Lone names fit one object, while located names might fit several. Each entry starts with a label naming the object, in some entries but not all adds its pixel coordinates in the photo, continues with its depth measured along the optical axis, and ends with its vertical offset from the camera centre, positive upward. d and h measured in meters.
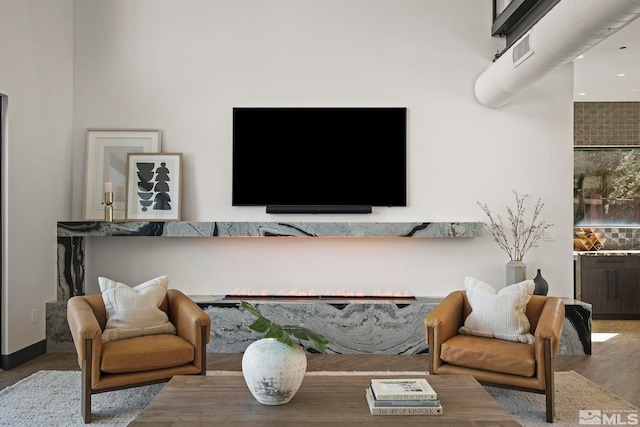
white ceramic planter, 2.39 -0.69
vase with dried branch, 5.25 -0.07
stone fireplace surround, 4.78 -0.93
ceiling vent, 3.82 +1.24
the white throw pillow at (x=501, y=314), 3.56 -0.64
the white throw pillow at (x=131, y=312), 3.57 -0.65
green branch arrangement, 2.46 -0.53
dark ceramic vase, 4.86 -0.60
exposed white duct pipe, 2.85 +1.12
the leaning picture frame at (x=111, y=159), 5.31 +0.56
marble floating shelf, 5.04 -0.11
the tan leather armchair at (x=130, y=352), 3.15 -0.83
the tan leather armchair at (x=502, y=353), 3.19 -0.82
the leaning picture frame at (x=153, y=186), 5.26 +0.29
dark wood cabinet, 6.55 -0.78
